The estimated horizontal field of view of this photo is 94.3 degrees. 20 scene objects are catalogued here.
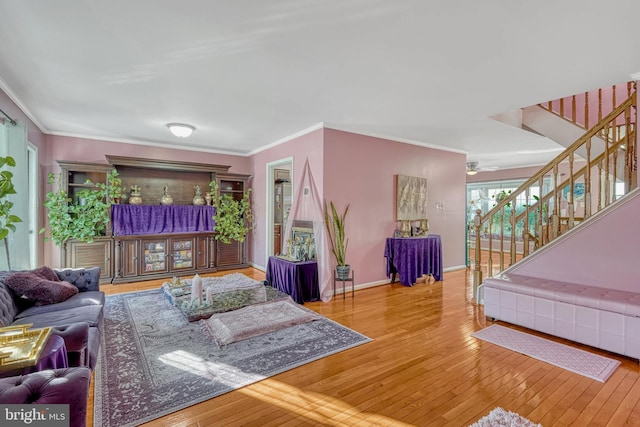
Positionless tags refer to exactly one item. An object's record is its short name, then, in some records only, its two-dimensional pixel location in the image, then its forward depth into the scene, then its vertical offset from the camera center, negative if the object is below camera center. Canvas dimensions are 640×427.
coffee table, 3.48 -1.15
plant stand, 4.38 -1.03
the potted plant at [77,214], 4.63 -0.04
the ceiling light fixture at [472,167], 7.71 +1.18
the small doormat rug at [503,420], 1.79 -1.28
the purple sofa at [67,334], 1.24 -0.82
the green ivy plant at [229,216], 6.01 -0.09
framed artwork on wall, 5.31 +0.26
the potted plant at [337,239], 4.36 -0.41
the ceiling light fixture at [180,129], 4.39 +1.23
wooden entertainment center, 5.00 -0.48
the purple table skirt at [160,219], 5.13 -0.14
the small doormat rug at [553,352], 2.44 -1.29
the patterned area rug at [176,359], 2.02 -1.28
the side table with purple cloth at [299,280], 4.12 -0.97
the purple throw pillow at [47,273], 2.99 -0.64
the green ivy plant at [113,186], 5.04 +0.43
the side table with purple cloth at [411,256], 5.02 -0.76
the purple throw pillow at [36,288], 2.63 -0.71
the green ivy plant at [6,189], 2.12 +0.16
